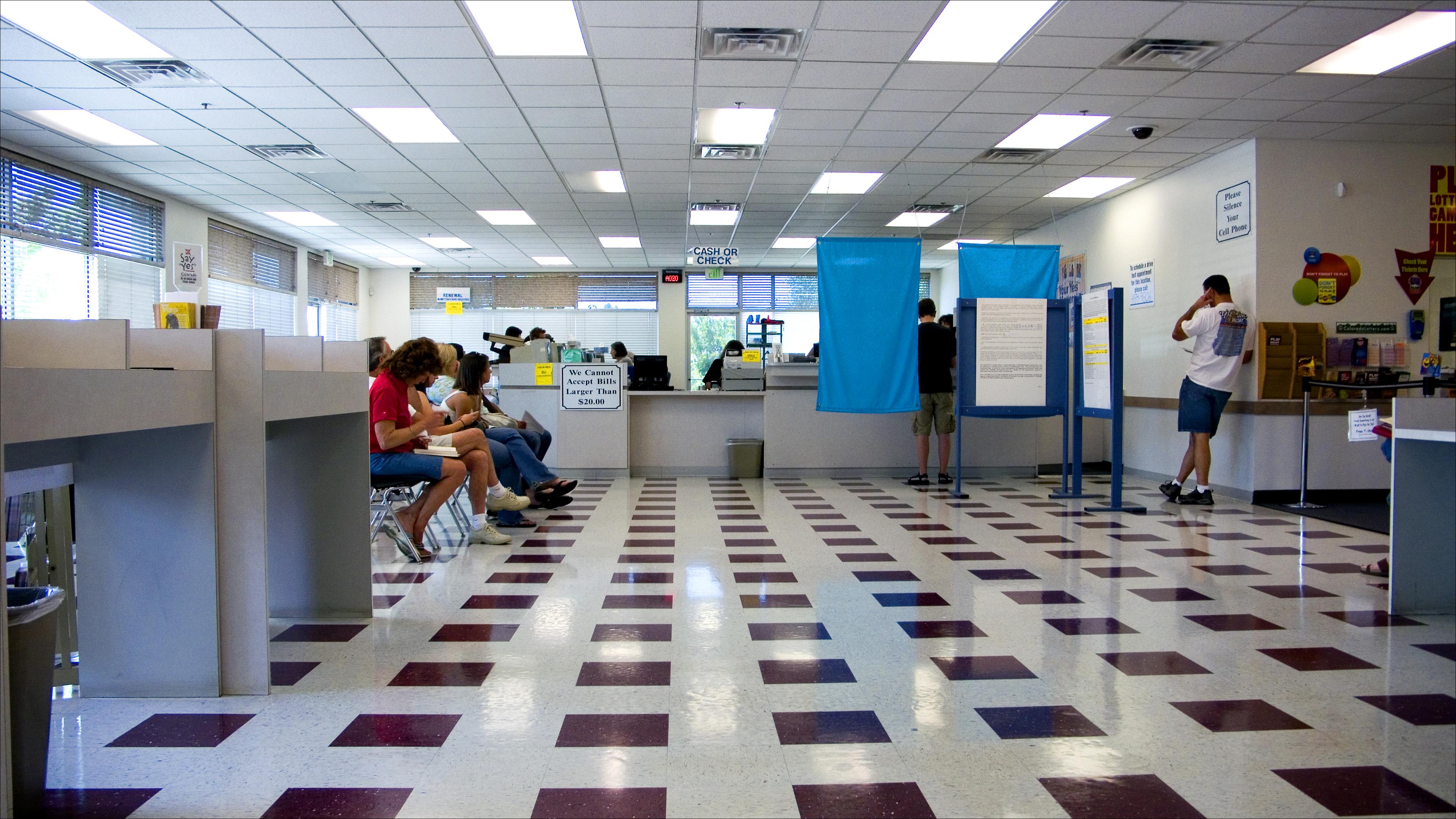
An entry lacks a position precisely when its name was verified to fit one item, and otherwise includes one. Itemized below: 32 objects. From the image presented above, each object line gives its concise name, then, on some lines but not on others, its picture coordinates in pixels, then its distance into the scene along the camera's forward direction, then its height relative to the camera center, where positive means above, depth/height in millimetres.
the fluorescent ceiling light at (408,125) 6141 +1930
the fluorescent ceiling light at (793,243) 11875 +1986
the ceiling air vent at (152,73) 5188 +1932
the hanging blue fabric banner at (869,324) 6824 +468
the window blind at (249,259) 9953 +1568
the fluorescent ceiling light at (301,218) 9750 +1944
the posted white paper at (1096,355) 5883 +192
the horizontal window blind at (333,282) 12555 +1561
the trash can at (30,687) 1636 -593
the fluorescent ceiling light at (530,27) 4391 +1923
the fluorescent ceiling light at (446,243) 11570 +1945
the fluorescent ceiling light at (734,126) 6195 +1947
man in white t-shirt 6047 +102
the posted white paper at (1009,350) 6277 +240
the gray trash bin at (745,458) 7895 -703
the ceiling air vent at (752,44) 4742 +1924
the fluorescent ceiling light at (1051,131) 6246 +1923
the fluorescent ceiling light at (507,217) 9773 +1941
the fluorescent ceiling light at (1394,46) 4625 +1928
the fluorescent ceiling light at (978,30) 4406 +1926
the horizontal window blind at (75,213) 6965 +1544
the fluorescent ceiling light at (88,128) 6270 +1957
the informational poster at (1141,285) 8086 +933
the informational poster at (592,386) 7613 -25
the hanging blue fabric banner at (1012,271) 7066 +927
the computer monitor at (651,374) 8305 +83
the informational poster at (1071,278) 9523 +1197
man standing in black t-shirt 7434 -63
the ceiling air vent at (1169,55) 4844 +1896
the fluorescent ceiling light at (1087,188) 8117 +1915
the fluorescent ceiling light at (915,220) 10047 +1960
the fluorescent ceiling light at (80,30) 4453 +1953
